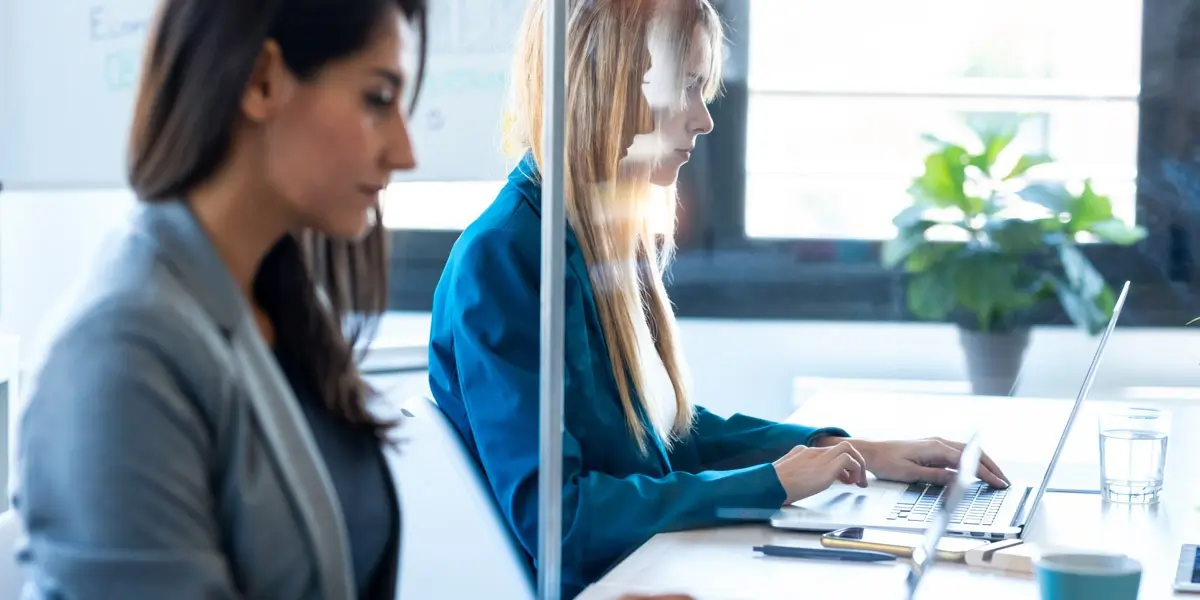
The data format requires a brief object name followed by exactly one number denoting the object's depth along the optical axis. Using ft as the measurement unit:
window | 7.22
